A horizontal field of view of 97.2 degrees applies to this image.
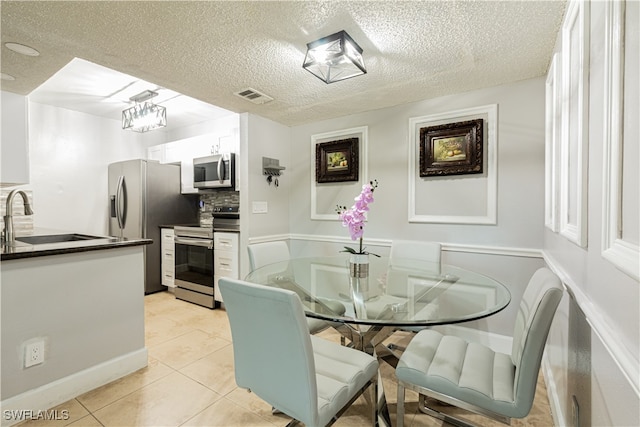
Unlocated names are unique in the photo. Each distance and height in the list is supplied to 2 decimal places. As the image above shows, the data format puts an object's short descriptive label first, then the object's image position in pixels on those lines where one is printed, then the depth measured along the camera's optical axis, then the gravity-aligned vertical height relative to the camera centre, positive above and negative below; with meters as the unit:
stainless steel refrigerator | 3.85 +0.09
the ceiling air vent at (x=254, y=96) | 2.55 +1.06
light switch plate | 3.21 +0.02
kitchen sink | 2.46 -0.26
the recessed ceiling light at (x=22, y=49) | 1.74 +1.01
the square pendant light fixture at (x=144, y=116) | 3.02 +1.03
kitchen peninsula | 1.59 -0.69
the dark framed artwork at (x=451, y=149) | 2.46 +0.54
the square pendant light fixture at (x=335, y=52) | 1.70 +0.97
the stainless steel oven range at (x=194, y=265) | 3.44 -0.72
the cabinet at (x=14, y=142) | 2.29 +0.56
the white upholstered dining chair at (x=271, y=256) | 1.91 -0.42
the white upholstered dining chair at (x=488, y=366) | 1.04 -0.73
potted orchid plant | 1.86 -0.04
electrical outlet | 1.63 -0.85
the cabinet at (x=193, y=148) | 3.61 +0.86
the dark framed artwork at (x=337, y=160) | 3.15 +0.56
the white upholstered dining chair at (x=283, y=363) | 0.99 -0.59
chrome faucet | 1.92 -0.07
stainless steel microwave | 3.43 +0.48
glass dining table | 1.32 -0.50
